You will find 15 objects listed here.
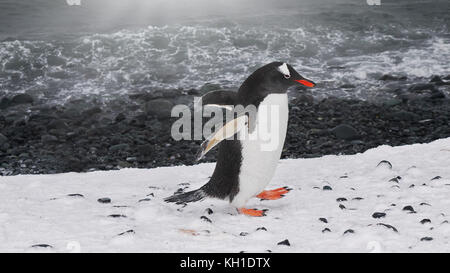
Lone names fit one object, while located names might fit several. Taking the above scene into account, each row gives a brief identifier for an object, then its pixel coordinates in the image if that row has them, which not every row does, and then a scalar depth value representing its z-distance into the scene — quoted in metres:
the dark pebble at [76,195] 4.65
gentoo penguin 4.08
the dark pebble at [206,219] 4.00
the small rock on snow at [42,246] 3.45
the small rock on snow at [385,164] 5.27
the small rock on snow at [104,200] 4.58
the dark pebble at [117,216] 4.15
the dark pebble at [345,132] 8.92
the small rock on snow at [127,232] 3.65
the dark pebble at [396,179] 4.90
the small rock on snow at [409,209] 4.14
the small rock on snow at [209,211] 4.32
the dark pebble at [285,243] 3.57
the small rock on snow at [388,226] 3.74
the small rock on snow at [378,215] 4.07
